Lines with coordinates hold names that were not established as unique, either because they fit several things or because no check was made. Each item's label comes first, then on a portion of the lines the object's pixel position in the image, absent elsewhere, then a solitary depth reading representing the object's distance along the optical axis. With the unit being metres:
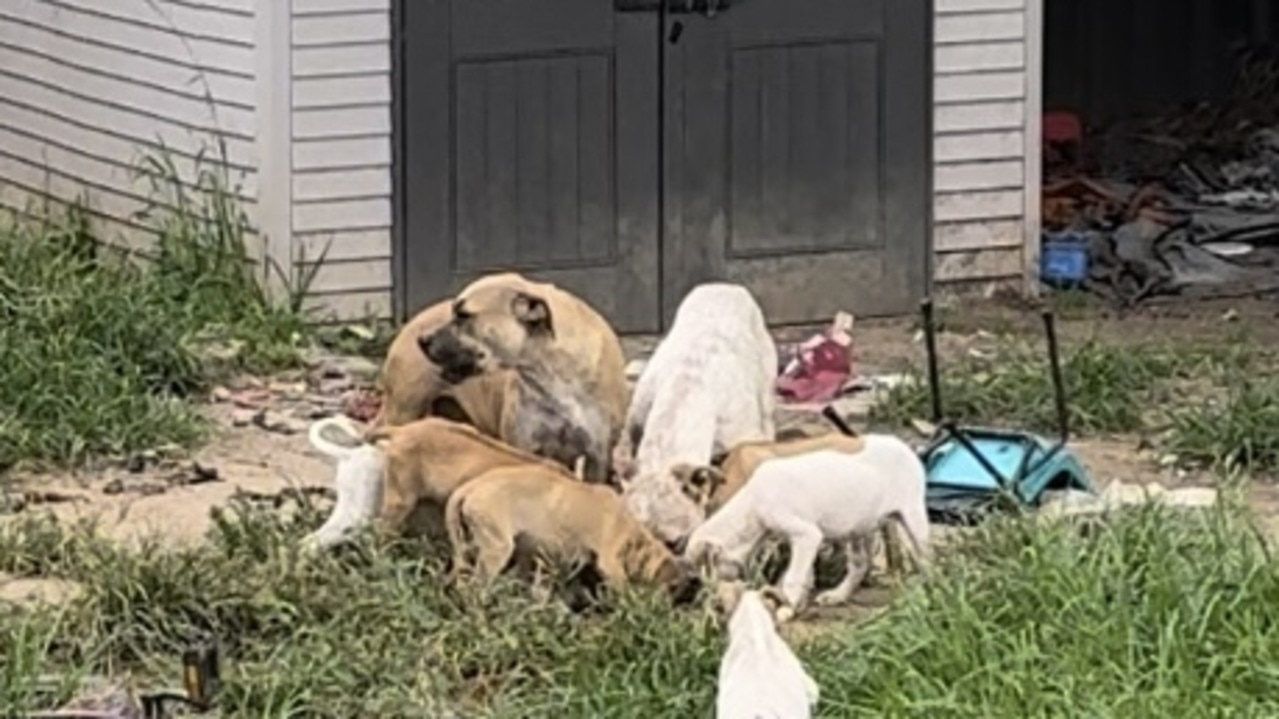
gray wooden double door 10.99
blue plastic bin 12.17
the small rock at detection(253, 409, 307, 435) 9.70
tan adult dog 8.12
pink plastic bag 10.09
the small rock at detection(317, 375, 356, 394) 10.20
